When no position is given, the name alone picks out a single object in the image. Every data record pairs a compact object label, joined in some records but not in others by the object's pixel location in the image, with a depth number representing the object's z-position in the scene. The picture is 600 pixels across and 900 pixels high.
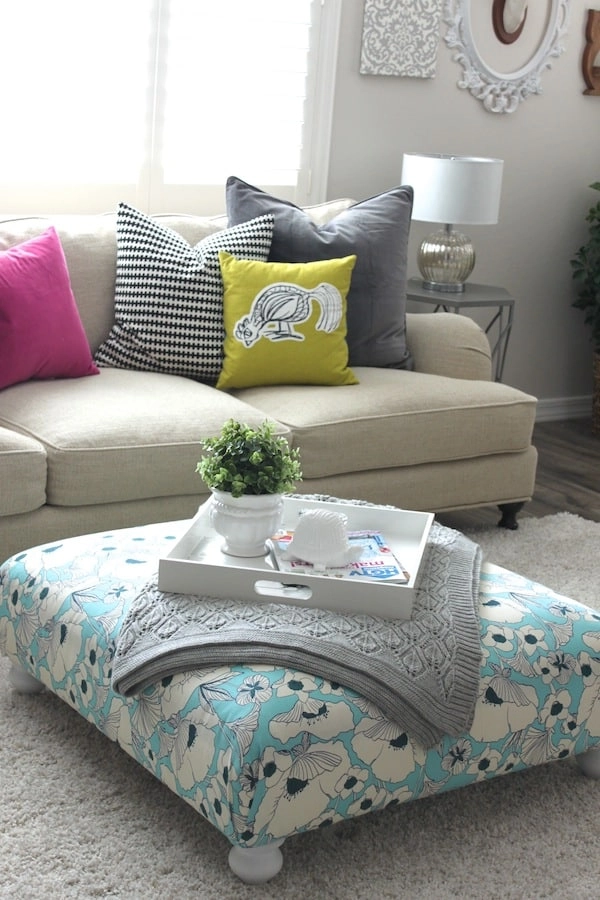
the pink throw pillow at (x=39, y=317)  2.91
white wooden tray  1.96
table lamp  3.94
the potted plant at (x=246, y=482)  2.05
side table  4.00
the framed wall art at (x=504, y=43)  4.36
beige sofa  2.69
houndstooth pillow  3.23
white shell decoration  2.04
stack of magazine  2.02
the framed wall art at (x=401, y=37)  4.14
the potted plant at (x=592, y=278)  4.79
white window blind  3.57
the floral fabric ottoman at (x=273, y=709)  1.71
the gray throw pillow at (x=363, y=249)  3.44
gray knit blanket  1.82
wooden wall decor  4.69
